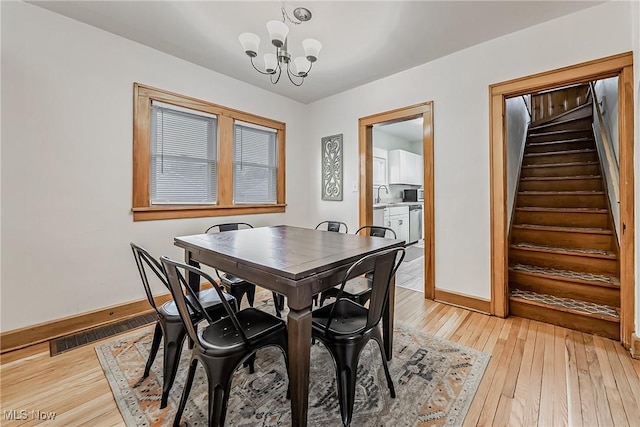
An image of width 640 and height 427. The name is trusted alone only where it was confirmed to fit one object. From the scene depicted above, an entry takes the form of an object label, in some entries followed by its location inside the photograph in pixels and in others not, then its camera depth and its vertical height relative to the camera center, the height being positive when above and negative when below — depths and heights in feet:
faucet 20.06 +1.79
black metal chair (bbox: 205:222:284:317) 7.40 -1.96
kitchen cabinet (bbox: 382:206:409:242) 17.34 -0.33
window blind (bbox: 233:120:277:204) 11.68 +2.29
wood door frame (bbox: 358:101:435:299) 9.93 +1.56
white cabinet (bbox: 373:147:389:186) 19.26 +3.51
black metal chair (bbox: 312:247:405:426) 4.37 -1.97
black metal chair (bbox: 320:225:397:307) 6.50 -1.88
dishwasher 20.40 -0.65
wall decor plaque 13.10 +2.31
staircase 7.71 -0.99
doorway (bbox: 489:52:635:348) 6.58 +1.41
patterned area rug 4.67 -3.39
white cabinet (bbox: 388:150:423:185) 20.61 +3.69
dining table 4.01 -0.83
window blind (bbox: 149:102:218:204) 9.33 +2.14
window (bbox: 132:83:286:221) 8.95 +2.16
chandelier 5.77 +3.87
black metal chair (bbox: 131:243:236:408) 4.90 -2.16
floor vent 6.97 -3.26
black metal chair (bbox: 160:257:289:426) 3.88 -1.98
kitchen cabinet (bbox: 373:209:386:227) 15.65 -0.14
